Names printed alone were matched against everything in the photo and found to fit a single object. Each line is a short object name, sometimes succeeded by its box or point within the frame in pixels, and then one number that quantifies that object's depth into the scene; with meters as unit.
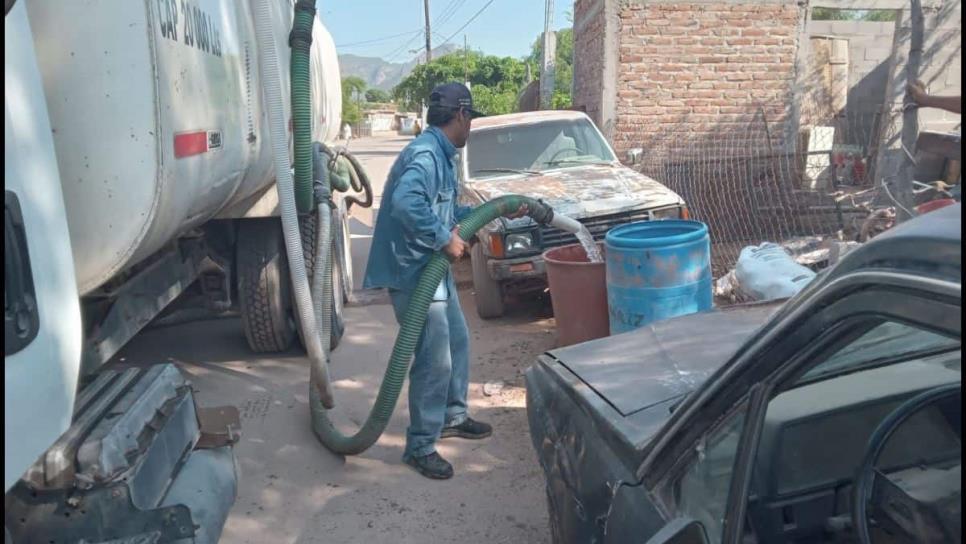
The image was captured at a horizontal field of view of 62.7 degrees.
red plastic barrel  5.00
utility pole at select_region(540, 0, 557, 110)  20.62
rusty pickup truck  6.04
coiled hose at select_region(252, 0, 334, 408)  3.50
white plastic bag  4.85
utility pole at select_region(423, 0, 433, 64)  47.84
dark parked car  1.36
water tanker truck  1.63
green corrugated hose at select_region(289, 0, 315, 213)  3.83
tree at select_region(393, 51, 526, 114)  42.50
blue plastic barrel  4.39
